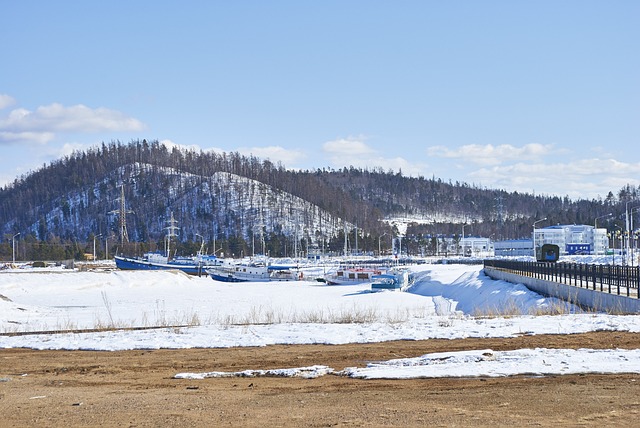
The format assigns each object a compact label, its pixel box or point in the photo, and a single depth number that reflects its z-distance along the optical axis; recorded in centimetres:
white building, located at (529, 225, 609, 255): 18200
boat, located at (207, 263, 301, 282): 10638
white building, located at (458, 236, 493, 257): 18825
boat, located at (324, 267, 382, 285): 9031
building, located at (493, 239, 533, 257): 19275
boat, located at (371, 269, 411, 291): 7300
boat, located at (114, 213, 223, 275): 11962
